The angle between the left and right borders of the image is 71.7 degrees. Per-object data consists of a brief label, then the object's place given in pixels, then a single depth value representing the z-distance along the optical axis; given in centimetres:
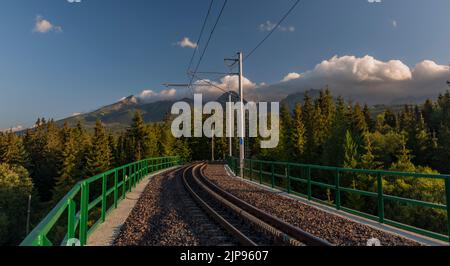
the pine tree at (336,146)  5428
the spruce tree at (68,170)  6203
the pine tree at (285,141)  6529
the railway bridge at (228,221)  619
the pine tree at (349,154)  4794
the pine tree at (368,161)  4703
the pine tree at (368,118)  7988
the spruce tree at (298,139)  6388
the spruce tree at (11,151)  6844
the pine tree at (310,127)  6513
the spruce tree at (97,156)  5984
